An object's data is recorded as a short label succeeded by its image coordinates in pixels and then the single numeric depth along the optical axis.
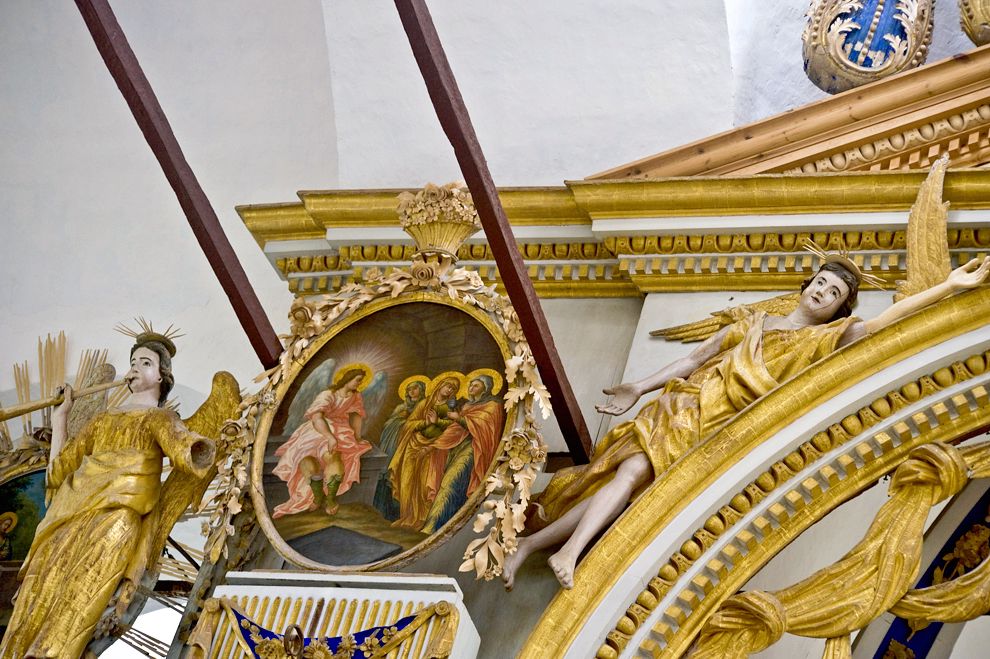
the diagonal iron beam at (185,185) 5.30
